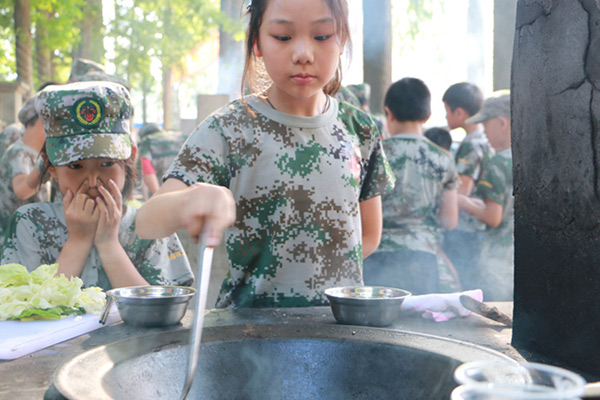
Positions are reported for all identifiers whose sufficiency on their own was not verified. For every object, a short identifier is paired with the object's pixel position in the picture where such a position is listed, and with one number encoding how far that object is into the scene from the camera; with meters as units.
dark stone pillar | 1.47
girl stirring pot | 2.17
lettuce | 1.98
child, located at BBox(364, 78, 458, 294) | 4.63
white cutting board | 1.68
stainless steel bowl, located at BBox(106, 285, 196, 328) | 1.88
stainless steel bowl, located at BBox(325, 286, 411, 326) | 1.89
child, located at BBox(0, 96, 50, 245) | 5.05
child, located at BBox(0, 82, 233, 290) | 2.76
